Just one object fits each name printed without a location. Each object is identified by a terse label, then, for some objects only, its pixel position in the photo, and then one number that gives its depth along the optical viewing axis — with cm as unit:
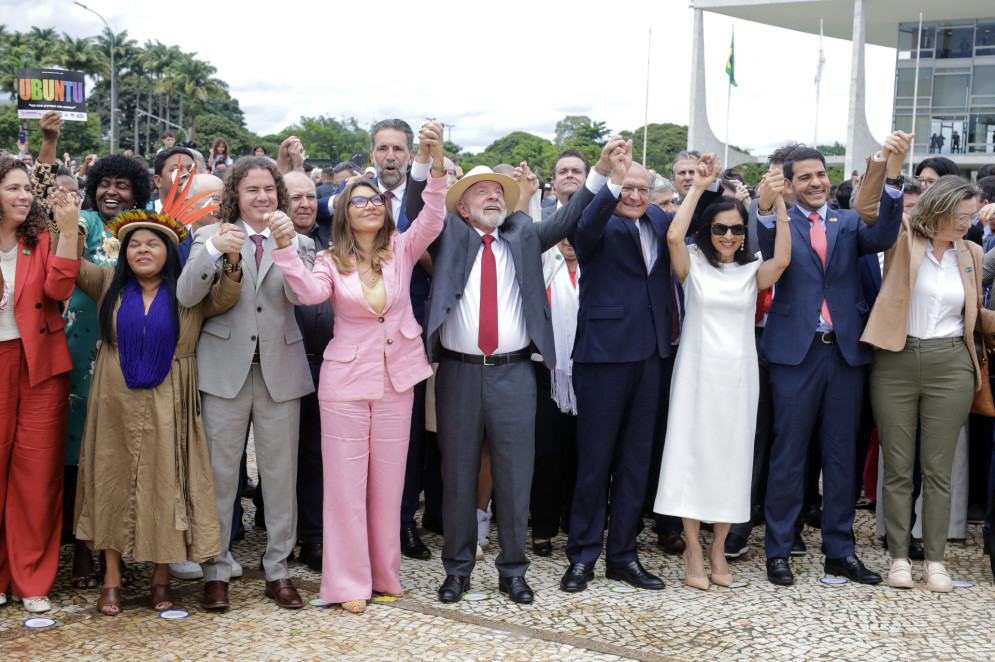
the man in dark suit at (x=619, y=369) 490
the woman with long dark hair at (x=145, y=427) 436
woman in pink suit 452
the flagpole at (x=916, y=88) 3447
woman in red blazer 444
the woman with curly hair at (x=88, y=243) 489
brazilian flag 3278
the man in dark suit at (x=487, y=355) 465
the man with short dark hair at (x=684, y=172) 718
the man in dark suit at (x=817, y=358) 504
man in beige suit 450
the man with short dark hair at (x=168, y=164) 589
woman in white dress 490
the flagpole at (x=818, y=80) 3146
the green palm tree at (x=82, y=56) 6638
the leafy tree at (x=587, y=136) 6258
